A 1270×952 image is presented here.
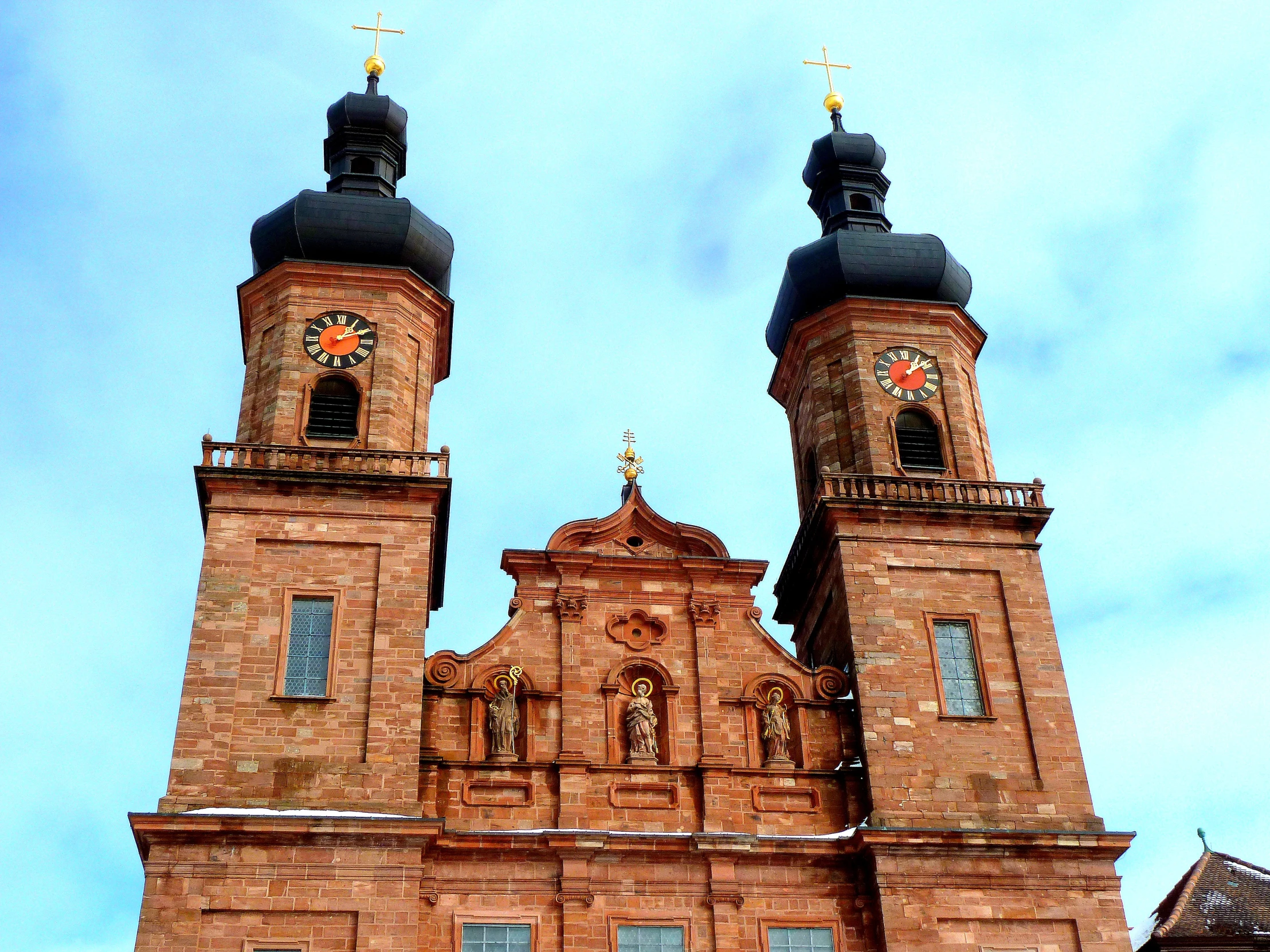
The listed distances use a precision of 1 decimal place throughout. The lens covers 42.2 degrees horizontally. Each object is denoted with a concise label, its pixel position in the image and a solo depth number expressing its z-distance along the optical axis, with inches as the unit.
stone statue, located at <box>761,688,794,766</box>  976.3
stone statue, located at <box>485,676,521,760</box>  951.0
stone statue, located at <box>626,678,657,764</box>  962.1
